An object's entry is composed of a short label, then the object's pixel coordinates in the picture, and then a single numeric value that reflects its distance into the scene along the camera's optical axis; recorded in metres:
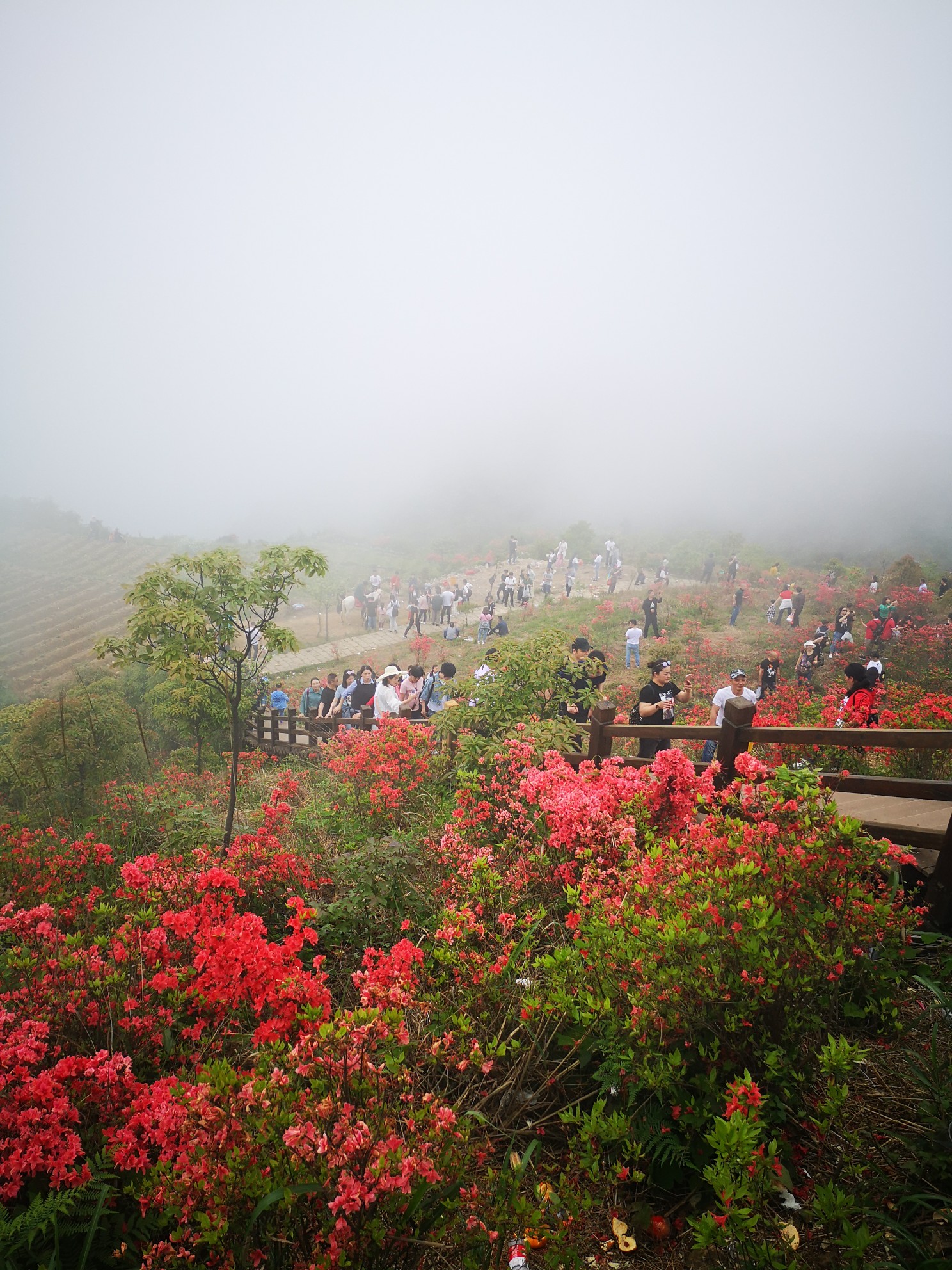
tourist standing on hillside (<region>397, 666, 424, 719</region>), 9.62
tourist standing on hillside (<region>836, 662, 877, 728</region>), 6.57
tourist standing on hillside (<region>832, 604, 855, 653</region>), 16.12
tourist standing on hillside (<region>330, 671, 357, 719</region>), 11.63
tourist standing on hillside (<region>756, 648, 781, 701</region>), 10.91
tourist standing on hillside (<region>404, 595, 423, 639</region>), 28.34
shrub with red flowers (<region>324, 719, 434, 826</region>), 5.46
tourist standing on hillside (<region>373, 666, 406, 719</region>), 9.62
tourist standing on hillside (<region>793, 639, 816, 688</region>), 14.53
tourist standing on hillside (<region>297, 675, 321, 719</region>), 13.24
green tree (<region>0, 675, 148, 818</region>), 9.87
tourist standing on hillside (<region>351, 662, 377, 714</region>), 11.12
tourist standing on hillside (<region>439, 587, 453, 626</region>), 27.83
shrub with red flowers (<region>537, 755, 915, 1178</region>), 2.12
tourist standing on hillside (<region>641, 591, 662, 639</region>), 18.41
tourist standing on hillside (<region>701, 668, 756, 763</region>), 6.75
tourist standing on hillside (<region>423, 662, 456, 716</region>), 9.02
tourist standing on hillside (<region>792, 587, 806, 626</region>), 20.45
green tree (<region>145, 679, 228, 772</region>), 12.69
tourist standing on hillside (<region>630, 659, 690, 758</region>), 6.23
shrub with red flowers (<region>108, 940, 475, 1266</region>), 1.64
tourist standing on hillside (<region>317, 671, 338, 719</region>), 12.23
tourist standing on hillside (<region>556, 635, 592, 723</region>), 6.00
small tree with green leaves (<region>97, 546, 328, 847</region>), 5.71
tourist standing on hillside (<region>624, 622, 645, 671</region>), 15.93
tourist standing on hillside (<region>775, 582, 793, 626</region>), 20.77
